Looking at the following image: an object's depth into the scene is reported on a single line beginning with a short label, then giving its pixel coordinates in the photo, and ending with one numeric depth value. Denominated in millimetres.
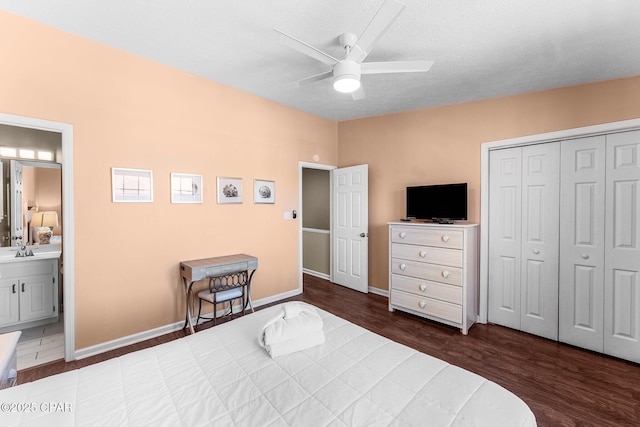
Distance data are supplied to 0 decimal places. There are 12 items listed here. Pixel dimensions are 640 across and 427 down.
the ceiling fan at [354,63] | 1734
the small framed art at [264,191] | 3553
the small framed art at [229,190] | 3217
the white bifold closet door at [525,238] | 2830
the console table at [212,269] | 2721
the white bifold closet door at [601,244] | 2439
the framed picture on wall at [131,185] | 2512
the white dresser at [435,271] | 2969
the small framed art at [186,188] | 2867
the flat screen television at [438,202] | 3166
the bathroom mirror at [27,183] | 3188
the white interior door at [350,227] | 4195
